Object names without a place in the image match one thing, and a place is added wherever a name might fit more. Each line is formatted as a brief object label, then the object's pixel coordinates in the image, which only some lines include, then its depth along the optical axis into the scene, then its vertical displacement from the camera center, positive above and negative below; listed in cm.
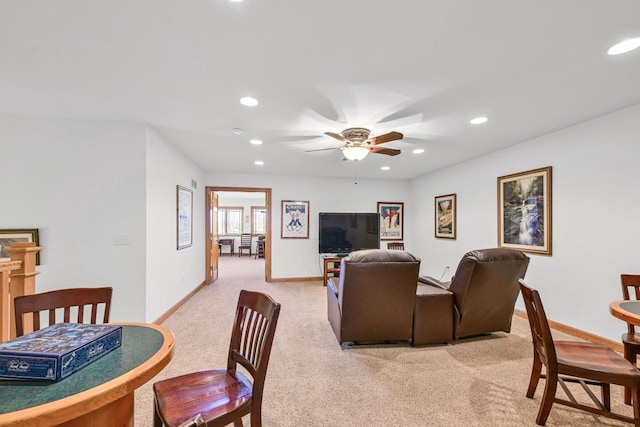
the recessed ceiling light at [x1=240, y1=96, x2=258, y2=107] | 258 +108
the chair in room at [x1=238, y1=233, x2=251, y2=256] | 1140 -95
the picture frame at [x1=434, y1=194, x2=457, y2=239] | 540 -1
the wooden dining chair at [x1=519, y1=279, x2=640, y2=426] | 162 -91
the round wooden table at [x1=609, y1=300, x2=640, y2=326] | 166 -61
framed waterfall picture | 357 +6
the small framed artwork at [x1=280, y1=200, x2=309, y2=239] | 629 -6
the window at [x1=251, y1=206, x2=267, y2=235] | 1188 -15
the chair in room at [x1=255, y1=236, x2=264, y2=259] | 1028 -112
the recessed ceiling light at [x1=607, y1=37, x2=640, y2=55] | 179 +110
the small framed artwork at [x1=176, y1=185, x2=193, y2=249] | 425 +1
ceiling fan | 316 +85
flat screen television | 621 -35
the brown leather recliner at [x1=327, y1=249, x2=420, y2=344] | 273 -79
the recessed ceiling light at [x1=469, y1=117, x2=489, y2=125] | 307 +106
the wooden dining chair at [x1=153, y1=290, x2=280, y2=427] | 124 -85
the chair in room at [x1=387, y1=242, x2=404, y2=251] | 614 -65
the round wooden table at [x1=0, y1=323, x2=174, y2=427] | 78 -54
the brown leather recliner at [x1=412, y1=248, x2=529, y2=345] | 278 -87
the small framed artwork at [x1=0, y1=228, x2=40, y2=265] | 283 -19
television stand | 584 -106
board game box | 92 -47
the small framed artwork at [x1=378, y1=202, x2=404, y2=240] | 688 -10
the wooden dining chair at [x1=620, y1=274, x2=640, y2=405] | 194 -88
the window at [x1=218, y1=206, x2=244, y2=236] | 1172 -14
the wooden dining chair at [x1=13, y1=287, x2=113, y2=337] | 141 -46
